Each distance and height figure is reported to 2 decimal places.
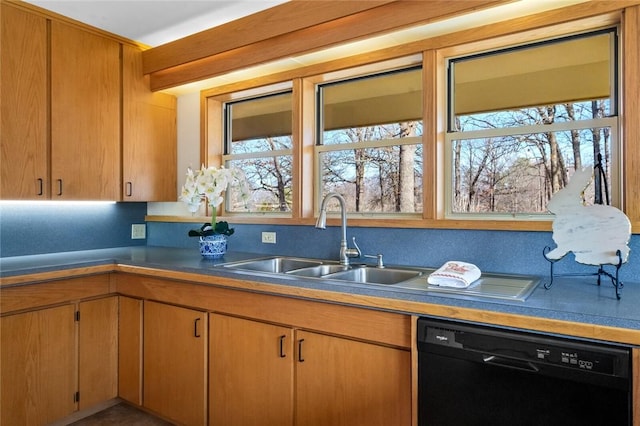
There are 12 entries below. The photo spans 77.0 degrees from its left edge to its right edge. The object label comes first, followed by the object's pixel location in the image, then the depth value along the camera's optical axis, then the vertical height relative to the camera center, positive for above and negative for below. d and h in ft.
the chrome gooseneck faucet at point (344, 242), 7.29 -0.53
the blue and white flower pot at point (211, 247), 8.12 -0.67
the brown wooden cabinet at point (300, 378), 5.16 -2.36
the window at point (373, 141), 7.72 +1.45
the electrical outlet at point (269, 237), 8.82 -0.52
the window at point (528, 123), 6.08 +1.47
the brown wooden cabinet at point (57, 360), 6.94 -2.73
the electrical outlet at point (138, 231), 10.71 -0.47
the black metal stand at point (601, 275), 4.57 -0.81
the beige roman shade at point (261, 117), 9.50 +2.38
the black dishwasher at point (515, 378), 3.81 -1.71
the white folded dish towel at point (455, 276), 5.17 -0.82
